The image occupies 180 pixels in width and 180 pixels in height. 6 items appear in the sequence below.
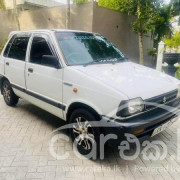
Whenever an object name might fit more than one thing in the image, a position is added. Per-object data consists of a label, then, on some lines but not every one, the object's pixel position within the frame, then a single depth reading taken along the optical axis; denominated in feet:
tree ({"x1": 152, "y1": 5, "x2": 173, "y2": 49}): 42.95
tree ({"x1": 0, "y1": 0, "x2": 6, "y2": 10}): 46.93
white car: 8.88
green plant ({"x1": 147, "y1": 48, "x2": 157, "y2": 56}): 51.96
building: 56.11
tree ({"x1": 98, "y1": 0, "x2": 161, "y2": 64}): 37.68
